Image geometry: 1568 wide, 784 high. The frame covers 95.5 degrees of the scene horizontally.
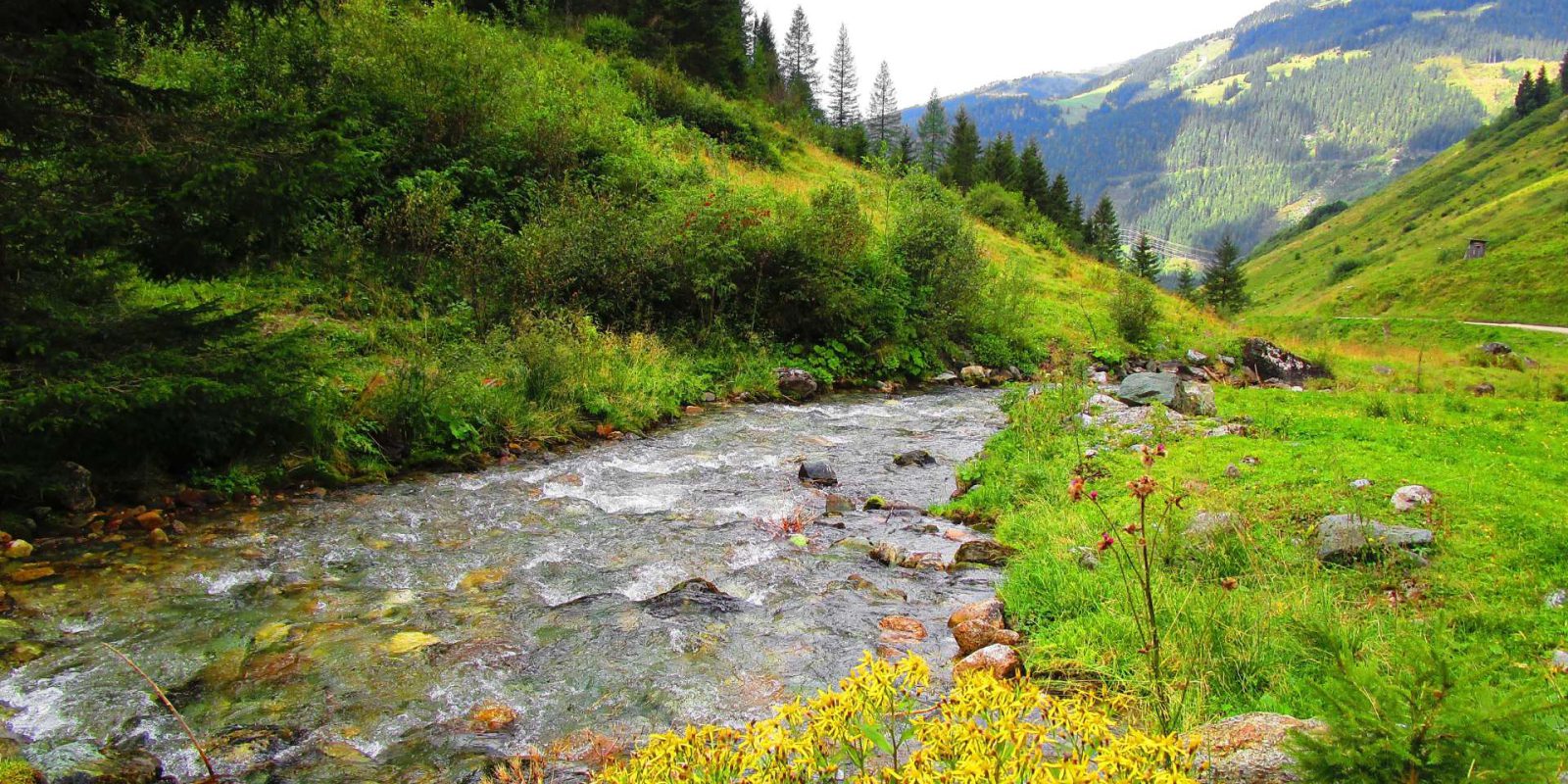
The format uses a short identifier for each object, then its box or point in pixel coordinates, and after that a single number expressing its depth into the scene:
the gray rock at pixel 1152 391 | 11.59
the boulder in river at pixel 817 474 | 8.91
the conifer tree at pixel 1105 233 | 47.62
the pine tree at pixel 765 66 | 43.57
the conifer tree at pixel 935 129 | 69.59
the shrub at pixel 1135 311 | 22.45
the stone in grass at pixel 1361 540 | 4.98
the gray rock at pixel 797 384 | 14.87
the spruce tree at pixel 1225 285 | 54.88
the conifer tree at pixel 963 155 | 54.00
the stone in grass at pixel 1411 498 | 5.78
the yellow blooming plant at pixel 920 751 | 1.71
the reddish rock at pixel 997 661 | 4.09
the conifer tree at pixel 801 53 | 72.00
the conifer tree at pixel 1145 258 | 41.73
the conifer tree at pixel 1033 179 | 54.59
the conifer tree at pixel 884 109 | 77.19
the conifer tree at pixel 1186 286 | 47.31
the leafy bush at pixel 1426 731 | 1.81
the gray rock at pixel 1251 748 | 2.56
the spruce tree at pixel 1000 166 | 53.91
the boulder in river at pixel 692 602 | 5.31
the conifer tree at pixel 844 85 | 71.56
